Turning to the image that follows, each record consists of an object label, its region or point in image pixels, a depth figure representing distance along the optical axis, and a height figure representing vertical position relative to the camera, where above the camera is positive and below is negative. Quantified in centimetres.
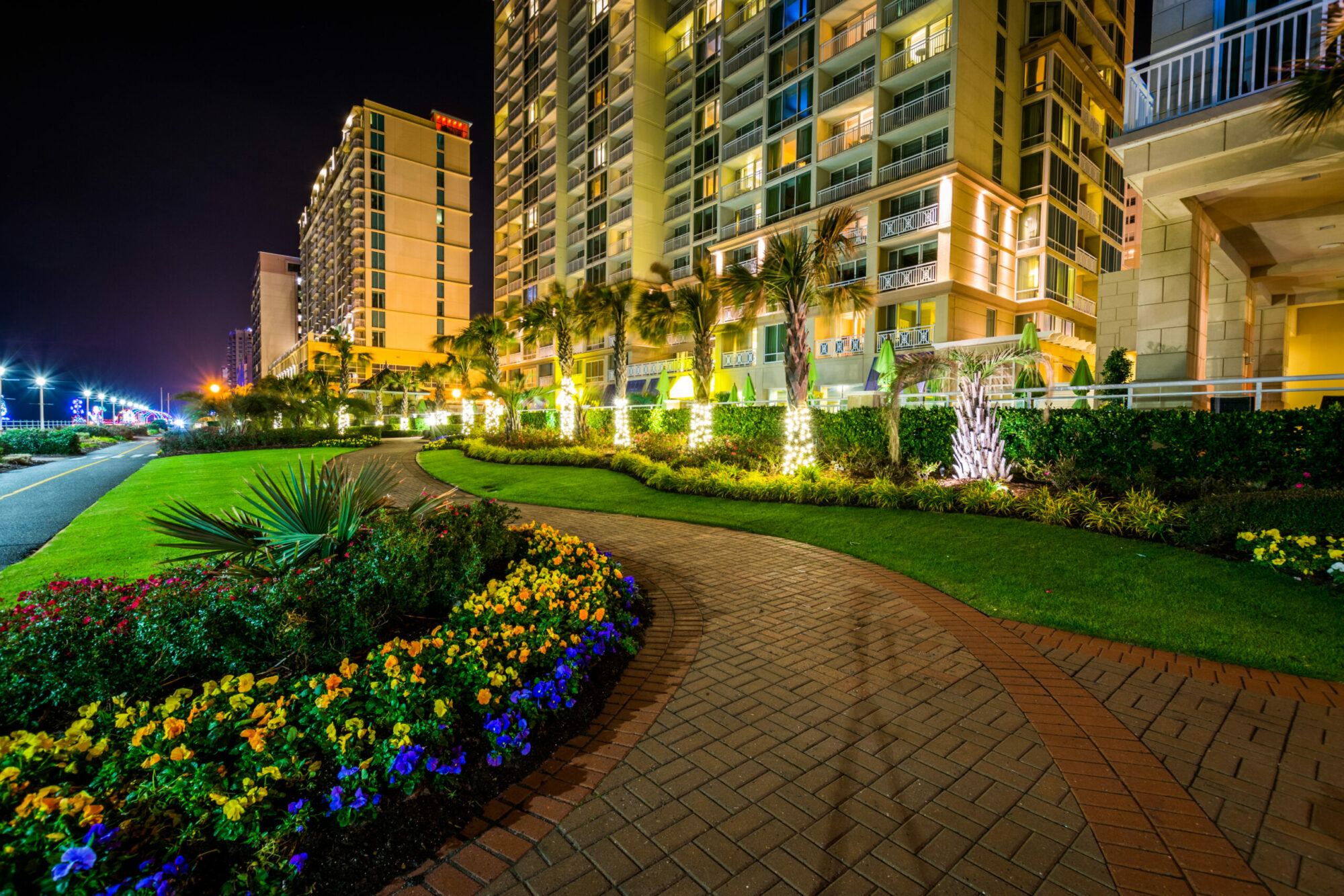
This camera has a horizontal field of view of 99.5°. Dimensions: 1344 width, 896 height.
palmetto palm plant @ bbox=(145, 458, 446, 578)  445 -82
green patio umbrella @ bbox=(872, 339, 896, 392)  1262 +141
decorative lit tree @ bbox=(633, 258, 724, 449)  1681 +369
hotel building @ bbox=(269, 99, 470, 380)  7338 +2626
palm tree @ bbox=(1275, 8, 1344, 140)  541 +332
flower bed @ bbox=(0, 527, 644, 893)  202 -145
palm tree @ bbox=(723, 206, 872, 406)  1395 +376
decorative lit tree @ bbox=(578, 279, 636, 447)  2317 +495
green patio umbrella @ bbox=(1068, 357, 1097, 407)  1272 +112
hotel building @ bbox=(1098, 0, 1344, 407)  859 +396
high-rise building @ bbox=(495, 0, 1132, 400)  2609 +1495
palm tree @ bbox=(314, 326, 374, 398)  4092 +558
